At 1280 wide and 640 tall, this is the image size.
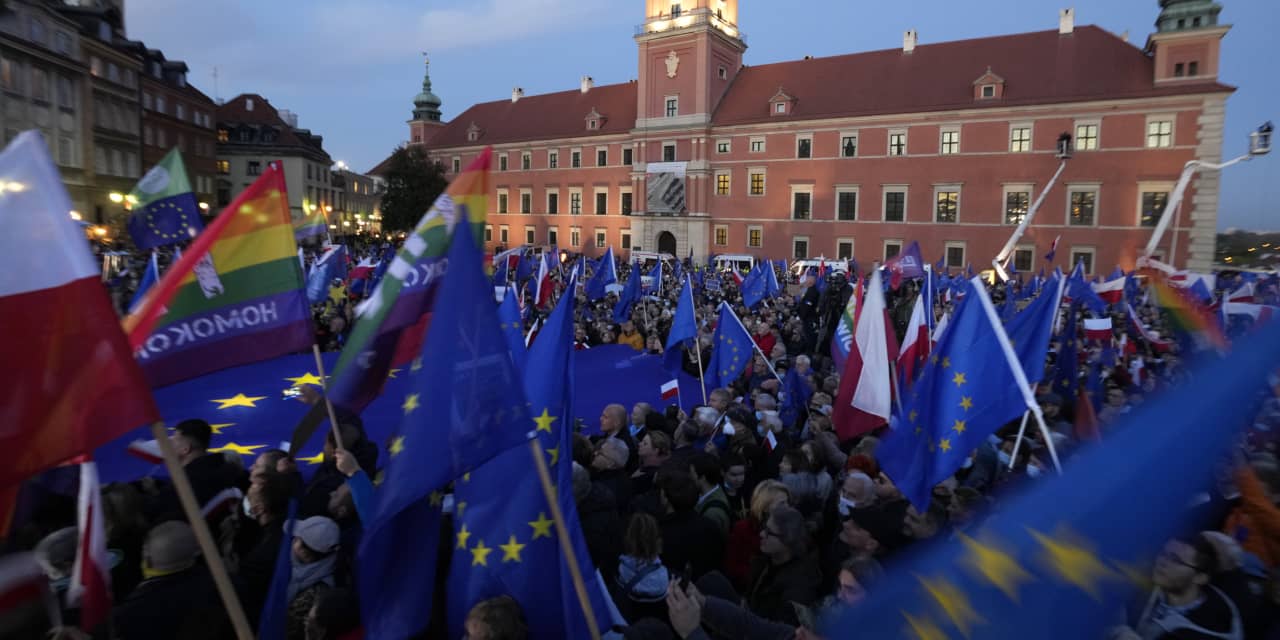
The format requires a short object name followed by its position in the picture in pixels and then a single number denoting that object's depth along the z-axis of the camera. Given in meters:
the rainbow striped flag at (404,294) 2.89
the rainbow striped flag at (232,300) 3.17
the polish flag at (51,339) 2.17
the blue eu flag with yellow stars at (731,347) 8.12
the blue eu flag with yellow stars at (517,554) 2.95
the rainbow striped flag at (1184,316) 6.10
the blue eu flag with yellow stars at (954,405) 4.27
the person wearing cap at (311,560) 2.93
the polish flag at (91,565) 2.41
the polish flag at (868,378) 5.62
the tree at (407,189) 45.44
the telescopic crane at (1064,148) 30.85
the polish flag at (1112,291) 12.12
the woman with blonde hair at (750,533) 3.53
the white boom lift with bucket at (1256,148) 18.11
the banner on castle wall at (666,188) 42.75
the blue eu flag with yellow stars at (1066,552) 1.54
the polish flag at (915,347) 6.22
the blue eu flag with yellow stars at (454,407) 2.52
